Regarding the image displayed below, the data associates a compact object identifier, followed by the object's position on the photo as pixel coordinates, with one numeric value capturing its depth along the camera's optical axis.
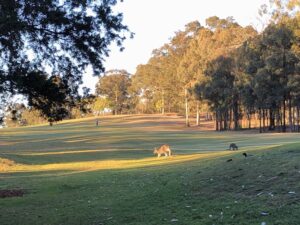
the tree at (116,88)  145.62
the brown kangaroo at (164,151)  34.70
